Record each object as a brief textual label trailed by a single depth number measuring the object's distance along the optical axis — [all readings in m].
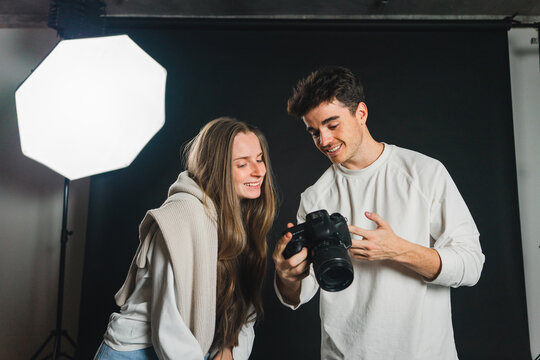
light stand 1.86
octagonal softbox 1.71
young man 1.02
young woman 0.95
